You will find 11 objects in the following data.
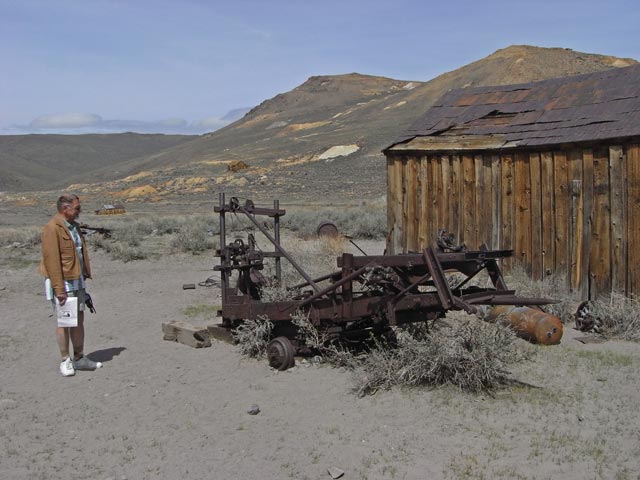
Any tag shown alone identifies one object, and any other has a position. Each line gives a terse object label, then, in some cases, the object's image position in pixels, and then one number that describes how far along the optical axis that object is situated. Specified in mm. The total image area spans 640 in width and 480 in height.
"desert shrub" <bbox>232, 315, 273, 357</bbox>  7176
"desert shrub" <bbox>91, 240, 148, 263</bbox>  15284
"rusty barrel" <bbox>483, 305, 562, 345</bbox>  7484
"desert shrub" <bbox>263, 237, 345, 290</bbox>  10234
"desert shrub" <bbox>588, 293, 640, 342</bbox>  7930
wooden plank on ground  7855
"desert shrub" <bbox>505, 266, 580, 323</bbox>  8781
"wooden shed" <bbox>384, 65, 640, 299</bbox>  8984
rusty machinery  5656
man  6621
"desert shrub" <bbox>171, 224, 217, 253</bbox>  16141
